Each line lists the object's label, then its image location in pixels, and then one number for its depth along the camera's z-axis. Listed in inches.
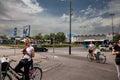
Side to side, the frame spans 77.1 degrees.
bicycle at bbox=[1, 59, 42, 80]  98.1
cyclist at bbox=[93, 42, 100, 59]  247.7
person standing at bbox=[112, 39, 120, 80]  109.5
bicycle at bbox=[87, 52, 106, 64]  244.4
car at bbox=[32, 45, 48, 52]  573.0
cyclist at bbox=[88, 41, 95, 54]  258.5
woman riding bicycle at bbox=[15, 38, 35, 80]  105.0
